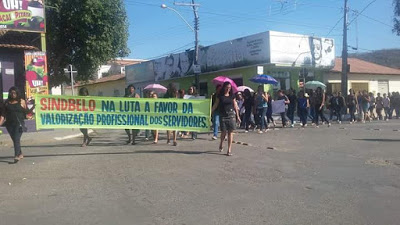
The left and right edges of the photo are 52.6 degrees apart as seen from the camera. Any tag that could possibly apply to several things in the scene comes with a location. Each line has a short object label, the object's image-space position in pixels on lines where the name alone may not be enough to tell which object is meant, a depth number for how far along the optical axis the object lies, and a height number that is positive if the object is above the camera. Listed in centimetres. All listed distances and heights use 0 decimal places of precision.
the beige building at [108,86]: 4656 +244
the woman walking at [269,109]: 1618 -33
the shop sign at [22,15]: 1648 +391
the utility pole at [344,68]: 2639 +199
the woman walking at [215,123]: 1238 -64
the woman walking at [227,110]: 948 -18
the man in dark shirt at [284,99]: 1706 +4
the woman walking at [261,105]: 1472 -14
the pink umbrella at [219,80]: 1593 +90
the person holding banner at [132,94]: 1186 +34
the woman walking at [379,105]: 2272 -45
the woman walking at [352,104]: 2013 -28
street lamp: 2844 +474
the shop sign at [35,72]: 1722 +155
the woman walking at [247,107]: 1523 -20
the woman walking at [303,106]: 1656 -26
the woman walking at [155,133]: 1187 -85
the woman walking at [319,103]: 1678 -16
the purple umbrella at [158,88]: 2102 +85
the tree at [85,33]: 2472 +476
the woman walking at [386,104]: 2289 -39
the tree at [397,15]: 2688 +545
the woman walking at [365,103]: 2094 -26
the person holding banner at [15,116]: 902 -17
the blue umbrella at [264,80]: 2086 +109
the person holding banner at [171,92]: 1201 +35
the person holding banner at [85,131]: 1111 -72
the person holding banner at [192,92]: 1432 +41
